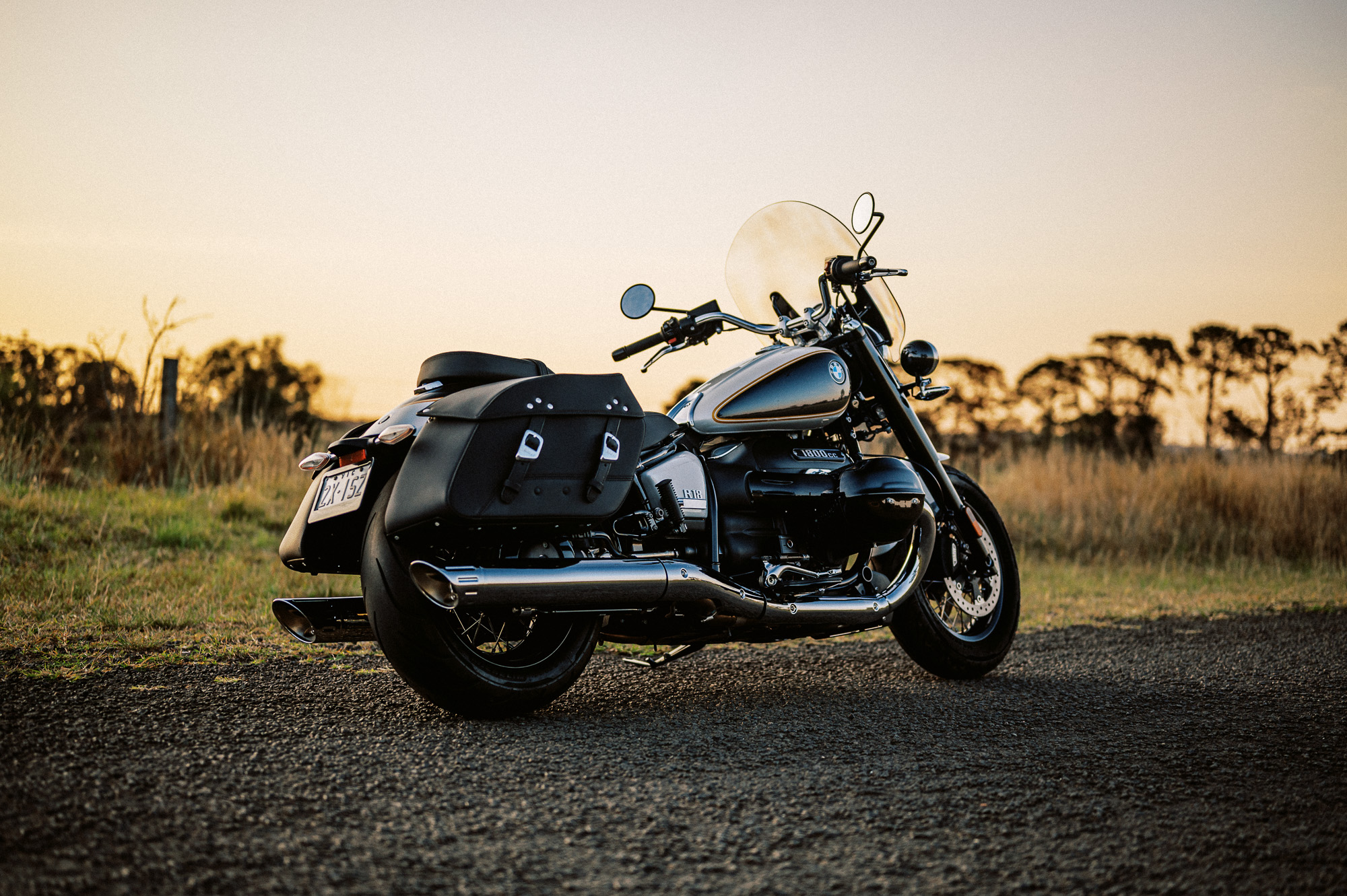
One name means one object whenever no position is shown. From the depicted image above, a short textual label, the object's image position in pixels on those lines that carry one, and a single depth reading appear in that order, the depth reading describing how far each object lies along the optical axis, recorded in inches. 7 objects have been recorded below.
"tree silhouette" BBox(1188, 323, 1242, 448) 1117.1
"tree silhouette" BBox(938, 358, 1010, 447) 1258.6
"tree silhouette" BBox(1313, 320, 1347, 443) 917.6
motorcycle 116.3
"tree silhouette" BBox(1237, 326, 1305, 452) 1017.5
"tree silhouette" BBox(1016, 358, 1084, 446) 1302.9
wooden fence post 361.4
